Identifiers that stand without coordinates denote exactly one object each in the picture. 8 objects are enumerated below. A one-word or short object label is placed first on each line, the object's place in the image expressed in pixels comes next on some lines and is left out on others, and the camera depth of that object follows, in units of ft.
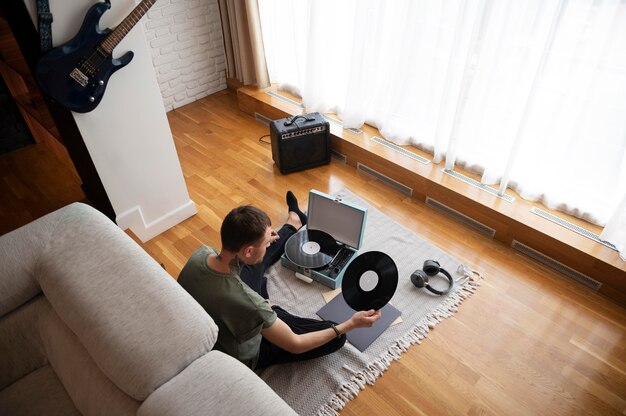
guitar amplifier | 8.83
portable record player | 6.59
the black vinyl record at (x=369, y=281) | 5.28
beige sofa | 3.29
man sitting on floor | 4.40
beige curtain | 10.43
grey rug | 5.36
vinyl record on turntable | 6.67
